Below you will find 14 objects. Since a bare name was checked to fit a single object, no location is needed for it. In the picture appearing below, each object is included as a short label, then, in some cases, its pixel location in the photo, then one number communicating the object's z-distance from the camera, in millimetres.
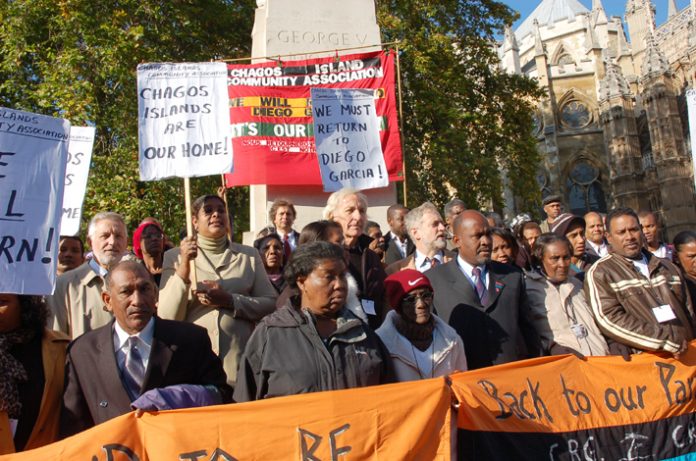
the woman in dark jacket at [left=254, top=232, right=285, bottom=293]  6078
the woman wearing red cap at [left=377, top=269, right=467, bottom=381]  4082
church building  42875
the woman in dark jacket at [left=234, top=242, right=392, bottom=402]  3604
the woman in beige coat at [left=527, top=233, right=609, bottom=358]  4875
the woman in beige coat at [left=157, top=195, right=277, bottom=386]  4480
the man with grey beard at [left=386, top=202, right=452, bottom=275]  5469
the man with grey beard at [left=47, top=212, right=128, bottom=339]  4633
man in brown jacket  4719
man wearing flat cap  9102
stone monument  9758
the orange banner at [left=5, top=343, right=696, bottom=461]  3424
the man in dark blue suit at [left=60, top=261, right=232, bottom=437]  3531
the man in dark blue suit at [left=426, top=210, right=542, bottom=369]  4609
